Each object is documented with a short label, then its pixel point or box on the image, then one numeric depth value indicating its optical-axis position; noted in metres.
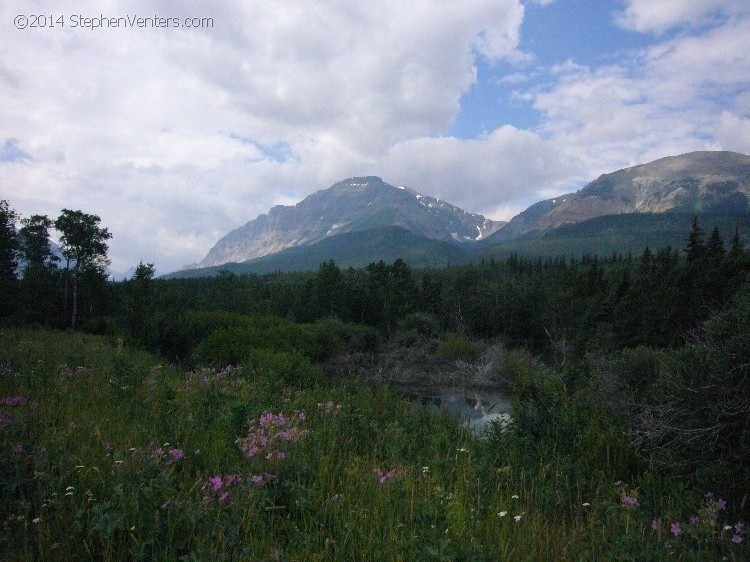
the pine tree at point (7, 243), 34.41
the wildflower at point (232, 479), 3.84
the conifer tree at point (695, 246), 46.41
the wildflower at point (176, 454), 4.18
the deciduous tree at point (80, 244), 36.03
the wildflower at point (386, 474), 4.51
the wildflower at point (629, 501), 4.29
